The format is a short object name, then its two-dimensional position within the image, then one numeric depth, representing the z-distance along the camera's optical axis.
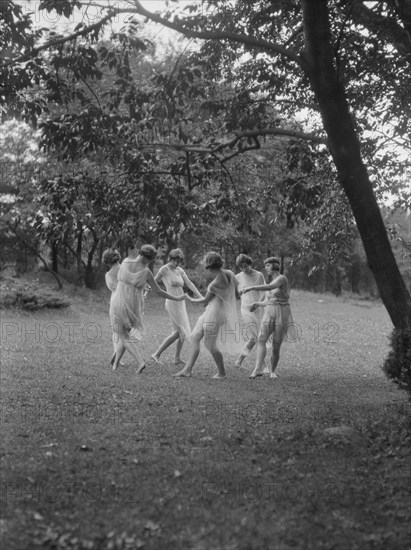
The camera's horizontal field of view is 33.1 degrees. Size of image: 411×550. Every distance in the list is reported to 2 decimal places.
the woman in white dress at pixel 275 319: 12.83
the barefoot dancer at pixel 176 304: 14.30
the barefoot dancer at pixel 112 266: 13.43
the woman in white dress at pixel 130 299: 12.79
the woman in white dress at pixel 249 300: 13.85
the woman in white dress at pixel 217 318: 12.37
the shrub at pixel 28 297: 25.36
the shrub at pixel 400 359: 7.91
